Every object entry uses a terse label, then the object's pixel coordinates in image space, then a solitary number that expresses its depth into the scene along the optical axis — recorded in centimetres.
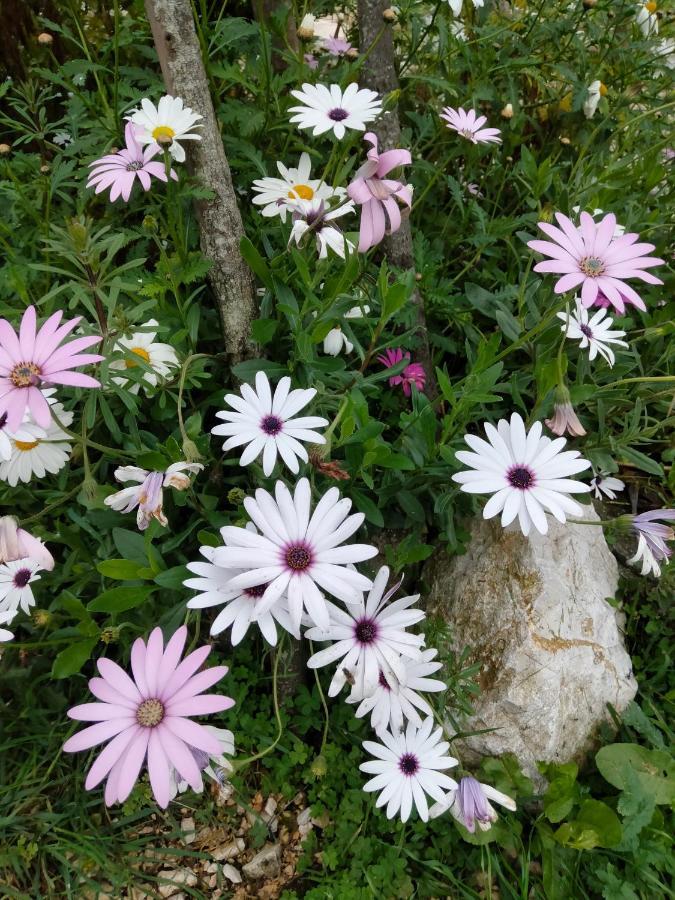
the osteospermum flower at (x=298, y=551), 31
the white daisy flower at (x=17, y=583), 42
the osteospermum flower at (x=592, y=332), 44
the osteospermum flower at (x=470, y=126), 52
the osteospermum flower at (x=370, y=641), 36
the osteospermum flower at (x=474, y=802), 40
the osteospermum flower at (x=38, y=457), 42
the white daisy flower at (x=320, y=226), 40
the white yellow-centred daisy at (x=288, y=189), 46
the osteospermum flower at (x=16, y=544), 35
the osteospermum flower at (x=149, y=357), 43
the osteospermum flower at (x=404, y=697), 39
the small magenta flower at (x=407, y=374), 50
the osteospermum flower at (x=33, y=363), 31
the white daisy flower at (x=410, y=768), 41
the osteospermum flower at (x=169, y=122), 44
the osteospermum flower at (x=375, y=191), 37
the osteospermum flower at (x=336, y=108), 45
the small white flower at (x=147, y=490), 35
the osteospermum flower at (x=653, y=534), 43
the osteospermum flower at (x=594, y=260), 36
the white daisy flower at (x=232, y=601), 33
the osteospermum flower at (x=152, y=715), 28
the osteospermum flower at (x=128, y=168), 43
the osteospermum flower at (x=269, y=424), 36
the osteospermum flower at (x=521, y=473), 35
